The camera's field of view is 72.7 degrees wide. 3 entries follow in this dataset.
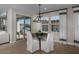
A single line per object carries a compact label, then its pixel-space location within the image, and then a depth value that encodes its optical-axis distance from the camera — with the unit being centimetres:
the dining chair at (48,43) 173
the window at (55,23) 213
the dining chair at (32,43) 166
